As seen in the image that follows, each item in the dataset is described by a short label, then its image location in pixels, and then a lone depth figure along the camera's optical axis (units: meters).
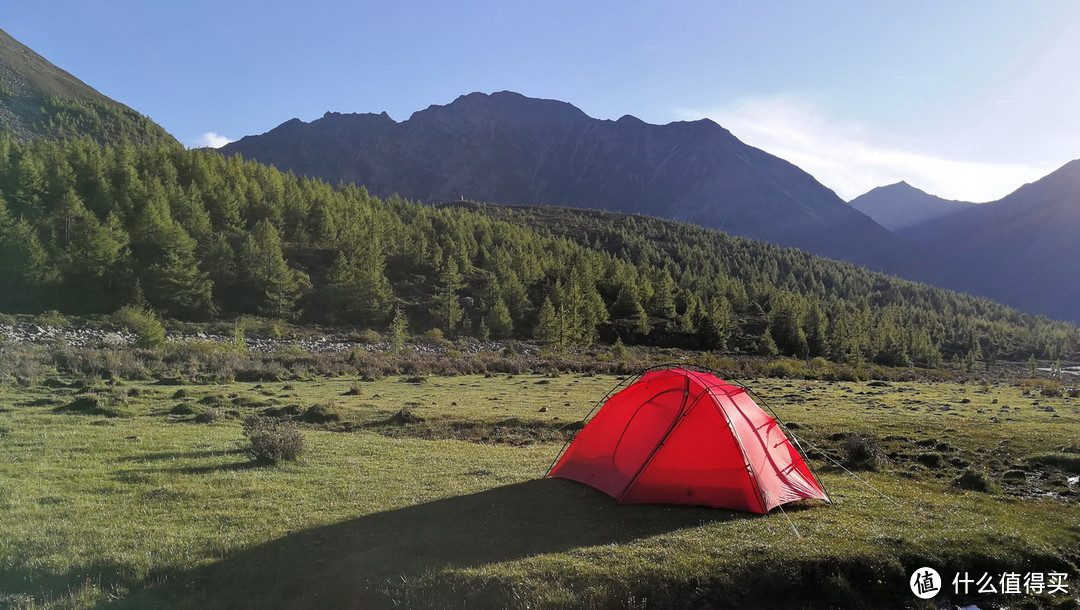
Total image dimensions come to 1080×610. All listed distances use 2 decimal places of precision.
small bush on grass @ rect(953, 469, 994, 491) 14.02
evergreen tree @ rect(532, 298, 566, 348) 84.06
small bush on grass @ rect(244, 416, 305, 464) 14.42
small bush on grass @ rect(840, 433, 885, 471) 16.06
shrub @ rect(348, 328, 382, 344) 69.88
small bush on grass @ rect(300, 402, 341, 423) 22.39
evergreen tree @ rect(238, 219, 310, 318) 77.81
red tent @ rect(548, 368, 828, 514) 11.25
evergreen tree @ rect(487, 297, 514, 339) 85.06
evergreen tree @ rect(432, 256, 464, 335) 85.38
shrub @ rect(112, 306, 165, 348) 44.78
